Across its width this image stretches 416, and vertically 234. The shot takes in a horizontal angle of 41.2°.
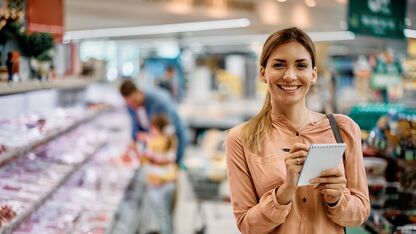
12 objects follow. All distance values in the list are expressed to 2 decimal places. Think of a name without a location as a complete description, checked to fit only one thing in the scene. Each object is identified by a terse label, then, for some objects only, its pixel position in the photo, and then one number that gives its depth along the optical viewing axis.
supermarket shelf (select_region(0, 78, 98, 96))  3.20
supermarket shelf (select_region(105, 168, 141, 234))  4.61
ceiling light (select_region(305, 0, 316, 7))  9.33
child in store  6.27
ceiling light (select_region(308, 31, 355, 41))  12.30
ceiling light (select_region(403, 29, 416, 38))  4.28
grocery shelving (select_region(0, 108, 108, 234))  3.04
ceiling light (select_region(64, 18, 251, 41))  10.79
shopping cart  6.85
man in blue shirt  7.26
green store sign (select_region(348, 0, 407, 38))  5.67
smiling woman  2.13
